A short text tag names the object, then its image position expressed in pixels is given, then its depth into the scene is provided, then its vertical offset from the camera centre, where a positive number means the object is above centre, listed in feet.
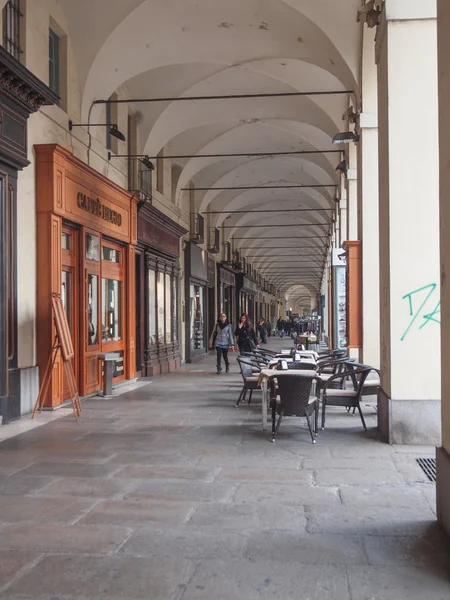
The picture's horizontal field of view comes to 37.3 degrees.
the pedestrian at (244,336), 54.29 -2.05
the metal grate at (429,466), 18.18 -4.56
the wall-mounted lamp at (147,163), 46.70 +10.60
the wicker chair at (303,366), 29.86 -2.49
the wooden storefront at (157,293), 50.06 +1.64
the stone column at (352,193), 46.65 +8.34
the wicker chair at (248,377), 30.89 -3.11
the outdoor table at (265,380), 25.79 -2.71
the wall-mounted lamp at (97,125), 35.26 +10.16
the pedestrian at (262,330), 102.17 -2.87
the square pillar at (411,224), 22.70 +2.94
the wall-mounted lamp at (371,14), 23.98 +10.68
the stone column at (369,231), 35.70 +4.38
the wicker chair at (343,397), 25.95 -3.39
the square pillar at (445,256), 13.50 +1.09
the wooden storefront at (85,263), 31.04 +2.80
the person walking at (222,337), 50.24 -1.91
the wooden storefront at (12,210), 26.78 +4.38
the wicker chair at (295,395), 23.14 -2.98
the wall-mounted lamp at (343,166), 46.02 +10.00
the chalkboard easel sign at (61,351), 28.02 -1.65
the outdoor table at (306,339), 67.72 -2.92
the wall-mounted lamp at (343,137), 35.12 +9.14
